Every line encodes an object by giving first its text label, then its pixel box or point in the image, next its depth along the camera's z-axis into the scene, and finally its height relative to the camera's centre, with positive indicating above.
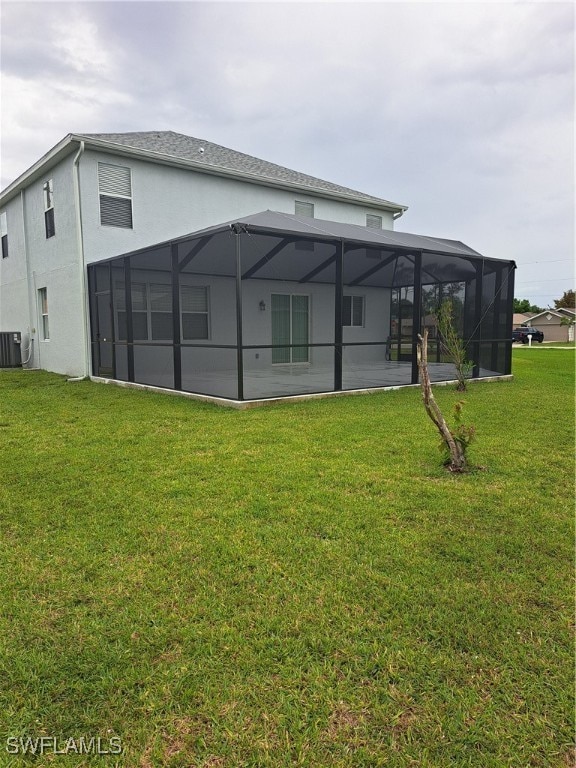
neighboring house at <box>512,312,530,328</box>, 59.08 +2.45
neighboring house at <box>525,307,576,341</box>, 54.62 +1.78
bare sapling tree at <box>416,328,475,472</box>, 4.04 -0.83
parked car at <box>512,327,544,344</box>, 44.64 +0.22
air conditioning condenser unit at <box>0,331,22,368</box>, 13.16 -0.23
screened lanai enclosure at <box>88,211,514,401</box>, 8.68 +0.78
